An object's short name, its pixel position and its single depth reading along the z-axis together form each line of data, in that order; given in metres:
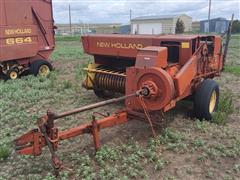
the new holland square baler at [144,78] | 2.47
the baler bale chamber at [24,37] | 6.14
